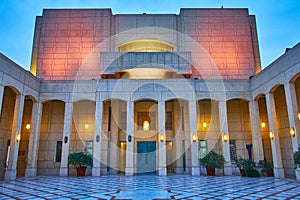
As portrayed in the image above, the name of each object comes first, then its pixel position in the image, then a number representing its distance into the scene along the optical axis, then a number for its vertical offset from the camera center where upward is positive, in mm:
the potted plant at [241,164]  13834 -812
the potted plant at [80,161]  14656 -604
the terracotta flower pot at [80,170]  14898 -1216
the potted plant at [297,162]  10651 -537
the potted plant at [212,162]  14469 -706
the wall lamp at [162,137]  15008 +879
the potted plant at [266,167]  13836 -995
